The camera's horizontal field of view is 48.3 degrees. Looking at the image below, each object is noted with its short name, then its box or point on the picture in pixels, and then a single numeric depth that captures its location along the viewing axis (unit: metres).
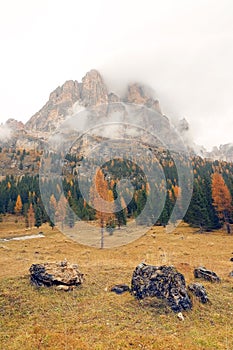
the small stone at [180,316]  16.69
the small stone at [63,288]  21.45
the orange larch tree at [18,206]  107.06
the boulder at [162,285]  18.47
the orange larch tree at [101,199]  49.00
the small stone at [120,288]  21.30
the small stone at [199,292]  19.53
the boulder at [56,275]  22.08
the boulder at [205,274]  25.33
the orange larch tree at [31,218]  87.81
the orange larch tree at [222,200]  66.69
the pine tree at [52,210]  82.31
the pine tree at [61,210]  81.48
